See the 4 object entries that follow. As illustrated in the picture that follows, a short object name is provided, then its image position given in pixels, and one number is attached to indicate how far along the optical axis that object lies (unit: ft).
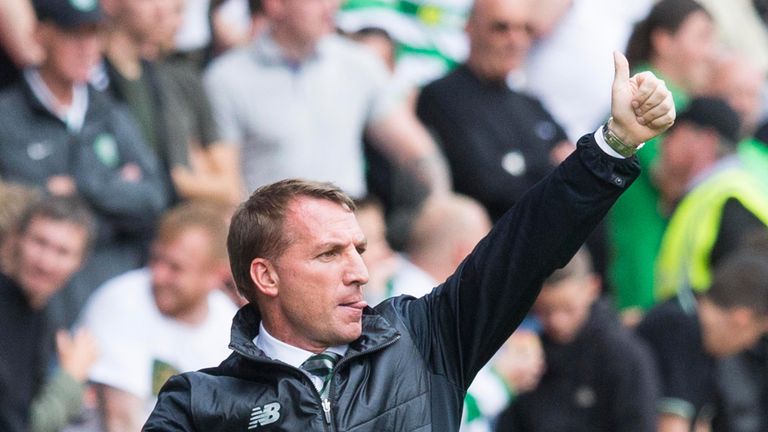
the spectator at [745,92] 67.51
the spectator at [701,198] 59.00
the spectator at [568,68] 62.03
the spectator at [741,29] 70.74
